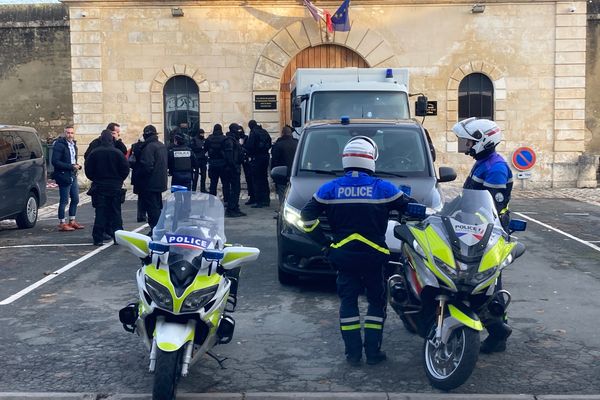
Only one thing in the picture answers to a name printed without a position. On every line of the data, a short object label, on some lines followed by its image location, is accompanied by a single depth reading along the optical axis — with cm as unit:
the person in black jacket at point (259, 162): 1630
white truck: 1349
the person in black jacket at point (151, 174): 1118
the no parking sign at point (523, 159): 1989
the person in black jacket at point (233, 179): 1466
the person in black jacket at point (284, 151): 1515
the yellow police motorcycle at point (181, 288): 475
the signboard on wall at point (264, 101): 2003
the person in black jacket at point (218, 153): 1504
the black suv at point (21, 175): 1246
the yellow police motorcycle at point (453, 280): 498
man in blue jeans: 1223
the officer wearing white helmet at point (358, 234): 559
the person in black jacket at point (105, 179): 1089
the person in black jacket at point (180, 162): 1297
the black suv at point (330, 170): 792
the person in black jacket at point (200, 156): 1717
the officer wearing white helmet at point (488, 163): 657
